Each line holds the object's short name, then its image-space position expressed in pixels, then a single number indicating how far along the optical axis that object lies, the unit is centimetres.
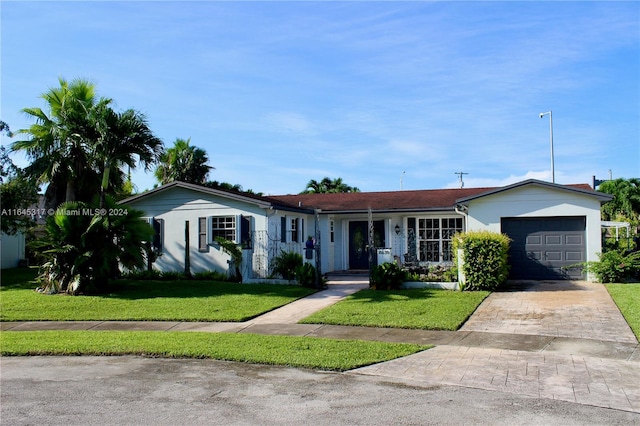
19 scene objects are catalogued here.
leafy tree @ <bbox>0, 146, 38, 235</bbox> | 2125
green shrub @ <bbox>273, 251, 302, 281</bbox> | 1809
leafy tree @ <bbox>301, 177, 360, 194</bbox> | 4084
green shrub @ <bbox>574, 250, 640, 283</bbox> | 1661
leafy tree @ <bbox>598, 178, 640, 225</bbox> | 3144
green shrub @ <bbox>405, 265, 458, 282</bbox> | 1648
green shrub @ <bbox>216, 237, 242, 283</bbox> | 1839
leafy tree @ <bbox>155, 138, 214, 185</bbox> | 3128
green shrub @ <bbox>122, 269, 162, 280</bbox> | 1995
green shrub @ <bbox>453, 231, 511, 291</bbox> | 1564
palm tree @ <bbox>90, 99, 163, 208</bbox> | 1750
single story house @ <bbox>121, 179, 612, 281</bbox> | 1781
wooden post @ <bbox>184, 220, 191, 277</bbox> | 2020
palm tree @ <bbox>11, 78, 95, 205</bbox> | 1809
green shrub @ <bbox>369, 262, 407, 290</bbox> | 1616
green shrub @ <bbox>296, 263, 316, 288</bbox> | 1722
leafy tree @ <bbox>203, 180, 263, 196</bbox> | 3214
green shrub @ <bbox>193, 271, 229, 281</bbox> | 1912
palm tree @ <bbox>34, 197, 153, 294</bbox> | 1611
